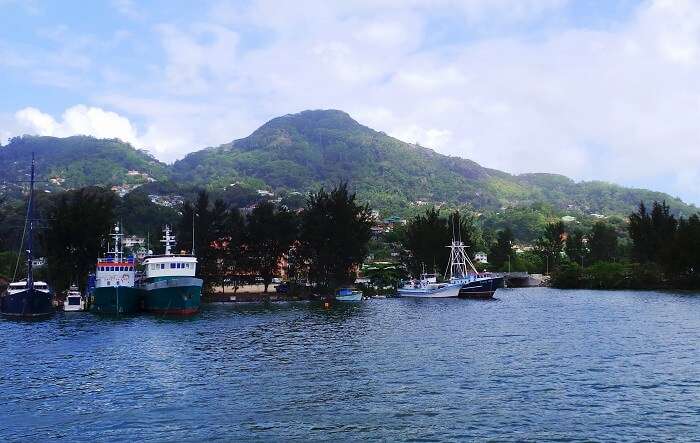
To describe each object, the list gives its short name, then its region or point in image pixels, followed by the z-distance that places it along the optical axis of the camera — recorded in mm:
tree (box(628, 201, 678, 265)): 153375
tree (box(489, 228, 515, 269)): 196625
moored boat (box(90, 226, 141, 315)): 88688
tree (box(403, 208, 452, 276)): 149750
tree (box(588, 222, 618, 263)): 188875
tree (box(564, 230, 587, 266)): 192000
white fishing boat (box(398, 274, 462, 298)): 128538
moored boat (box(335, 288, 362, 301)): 117562
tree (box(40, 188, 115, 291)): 104438
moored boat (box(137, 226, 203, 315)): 86500
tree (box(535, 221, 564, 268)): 197750
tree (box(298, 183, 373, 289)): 123062
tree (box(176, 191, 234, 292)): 120125
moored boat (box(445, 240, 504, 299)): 123875
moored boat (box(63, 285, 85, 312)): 93375
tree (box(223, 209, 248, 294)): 122375
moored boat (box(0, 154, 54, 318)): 82562
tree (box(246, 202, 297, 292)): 123062
